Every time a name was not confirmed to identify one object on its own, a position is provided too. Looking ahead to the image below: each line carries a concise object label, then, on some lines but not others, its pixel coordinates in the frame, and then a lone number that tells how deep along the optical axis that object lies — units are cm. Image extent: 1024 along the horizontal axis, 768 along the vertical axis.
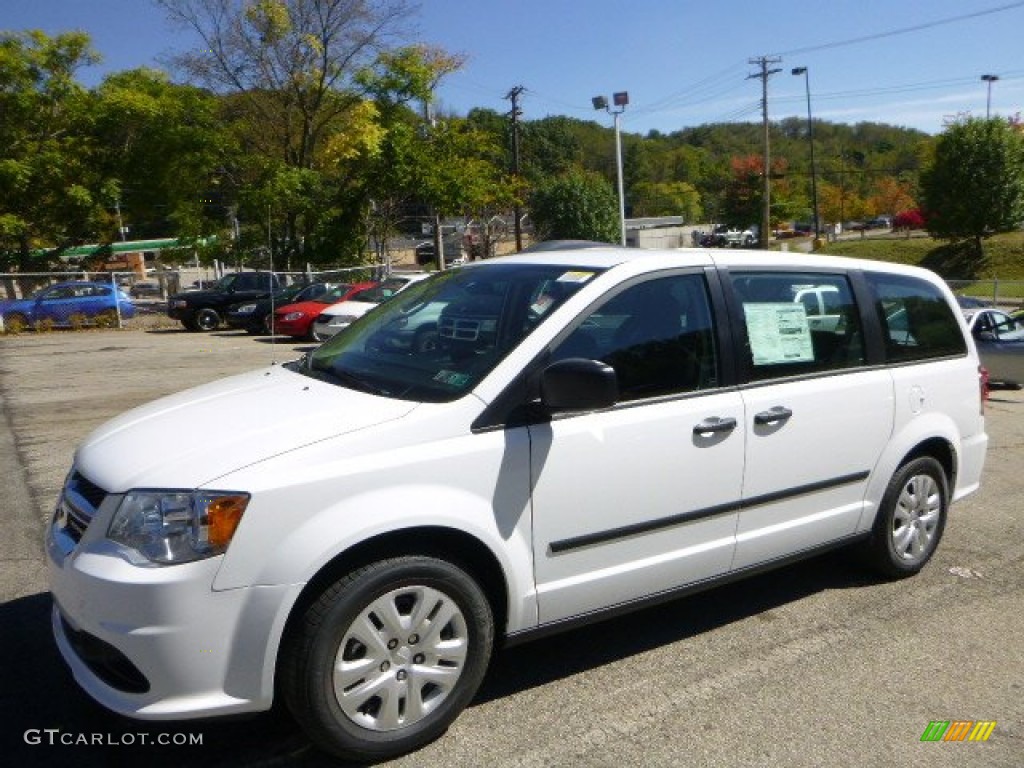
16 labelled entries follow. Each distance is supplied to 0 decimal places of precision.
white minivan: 270
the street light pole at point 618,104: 3669
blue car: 2208
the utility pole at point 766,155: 4372
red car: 1927
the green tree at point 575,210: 6028
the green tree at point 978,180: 4266
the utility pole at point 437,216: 3180
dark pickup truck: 2323
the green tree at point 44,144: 2583
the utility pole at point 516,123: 4786
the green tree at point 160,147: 2736
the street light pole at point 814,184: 5759
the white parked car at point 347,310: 1773
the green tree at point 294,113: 2939
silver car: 1378
